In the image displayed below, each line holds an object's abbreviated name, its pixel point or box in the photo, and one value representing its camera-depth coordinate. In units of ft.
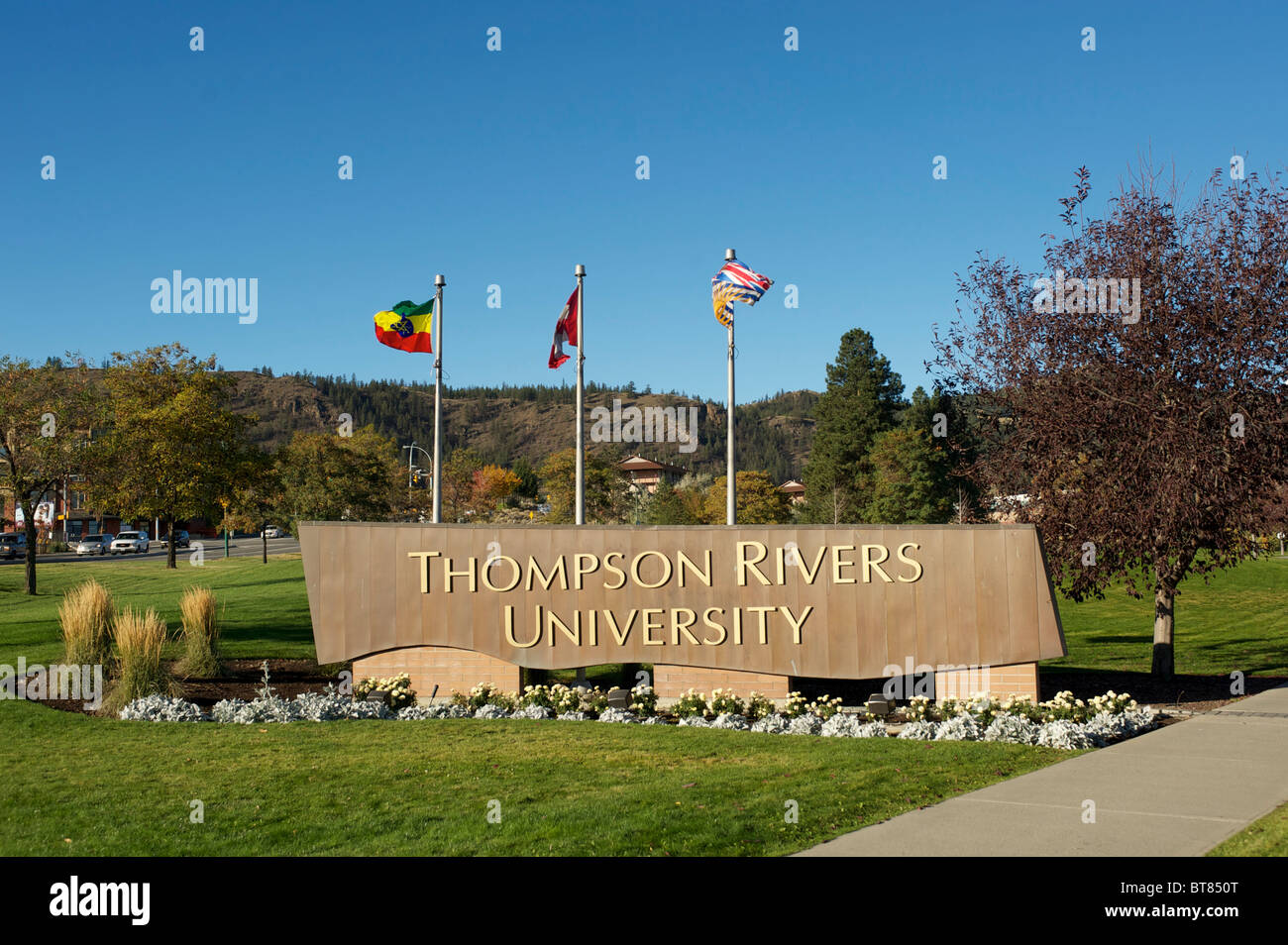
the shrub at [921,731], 38.11
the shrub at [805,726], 39.91
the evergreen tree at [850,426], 212.23
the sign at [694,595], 43.83
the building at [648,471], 367.29
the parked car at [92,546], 222.07
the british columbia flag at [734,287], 56.49
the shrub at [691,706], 43.80
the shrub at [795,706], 42.78
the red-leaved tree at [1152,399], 44.88
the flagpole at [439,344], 61.67
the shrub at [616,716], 42.34
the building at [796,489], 340.80
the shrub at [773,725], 40.04
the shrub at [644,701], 44.88
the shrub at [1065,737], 35.81
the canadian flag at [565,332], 61.77
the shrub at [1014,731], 37.05
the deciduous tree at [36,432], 97.60
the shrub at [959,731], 37.78
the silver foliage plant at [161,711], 41.83
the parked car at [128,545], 221.66
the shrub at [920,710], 41.22
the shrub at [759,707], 42.80
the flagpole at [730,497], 51.79
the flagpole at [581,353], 58.34
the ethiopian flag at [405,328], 62.03
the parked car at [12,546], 202.38
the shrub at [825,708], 42.37
